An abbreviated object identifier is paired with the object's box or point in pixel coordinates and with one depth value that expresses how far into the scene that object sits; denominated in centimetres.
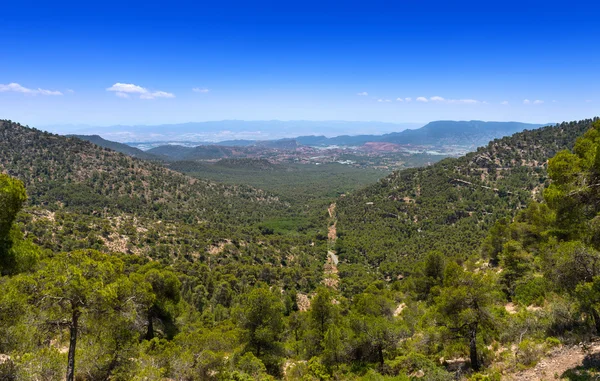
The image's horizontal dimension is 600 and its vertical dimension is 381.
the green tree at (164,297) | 2617
